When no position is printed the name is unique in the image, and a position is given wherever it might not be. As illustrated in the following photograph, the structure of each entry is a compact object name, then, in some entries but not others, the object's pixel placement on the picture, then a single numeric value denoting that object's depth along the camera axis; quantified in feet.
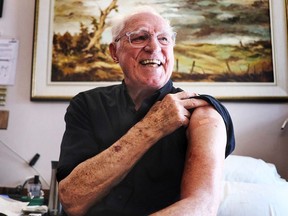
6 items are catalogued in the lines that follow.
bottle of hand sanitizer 5.94
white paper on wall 6.79
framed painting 6.30
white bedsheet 3.97
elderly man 2.51
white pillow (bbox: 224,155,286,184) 4.87
